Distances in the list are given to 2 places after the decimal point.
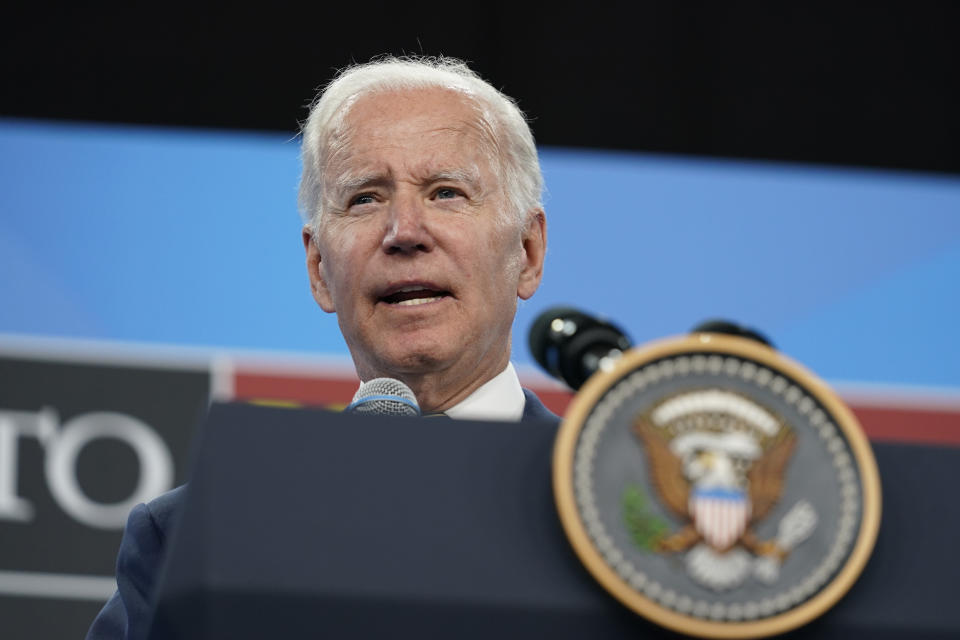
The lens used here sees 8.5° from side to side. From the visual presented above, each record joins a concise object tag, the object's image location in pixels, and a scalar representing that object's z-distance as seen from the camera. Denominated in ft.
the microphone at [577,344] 14.25
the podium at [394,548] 12.90
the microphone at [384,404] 13.76
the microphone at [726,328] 14.24
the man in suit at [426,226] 14.88
